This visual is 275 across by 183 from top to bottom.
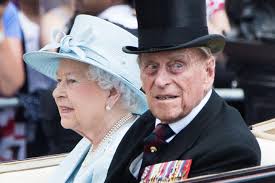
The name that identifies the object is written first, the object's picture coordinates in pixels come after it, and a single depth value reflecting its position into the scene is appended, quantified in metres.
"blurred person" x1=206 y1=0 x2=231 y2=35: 12.79
